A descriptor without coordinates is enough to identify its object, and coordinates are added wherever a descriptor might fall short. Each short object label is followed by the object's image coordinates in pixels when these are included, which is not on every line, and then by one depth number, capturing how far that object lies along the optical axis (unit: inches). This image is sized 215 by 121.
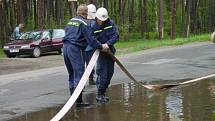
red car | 1105.4
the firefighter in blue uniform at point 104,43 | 399.2
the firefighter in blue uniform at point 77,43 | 386.3
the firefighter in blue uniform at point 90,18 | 445.7
